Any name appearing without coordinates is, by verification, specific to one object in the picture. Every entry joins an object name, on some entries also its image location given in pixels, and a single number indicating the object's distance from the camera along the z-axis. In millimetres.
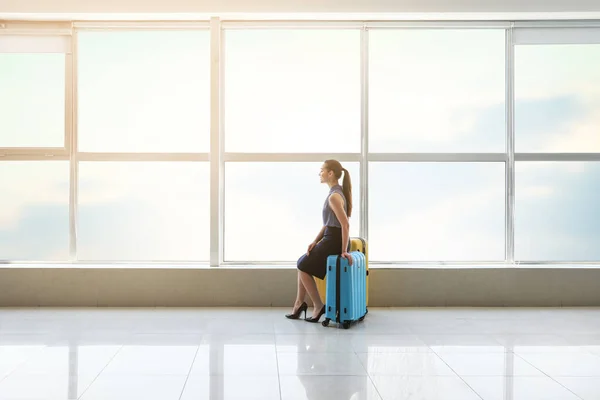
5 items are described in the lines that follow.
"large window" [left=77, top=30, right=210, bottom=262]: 6062
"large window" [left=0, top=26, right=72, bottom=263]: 6062
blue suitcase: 4824
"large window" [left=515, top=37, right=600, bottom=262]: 6102
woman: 4992
